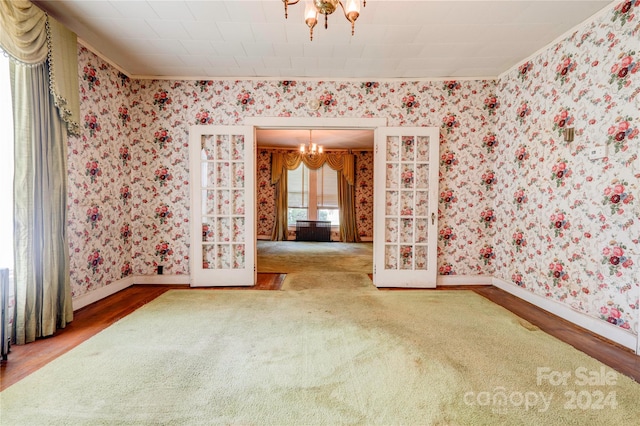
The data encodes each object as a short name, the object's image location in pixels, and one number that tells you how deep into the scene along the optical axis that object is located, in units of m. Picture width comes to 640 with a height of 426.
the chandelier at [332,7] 1.72
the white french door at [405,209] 4.01
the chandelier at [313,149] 6.99
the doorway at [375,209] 3.99
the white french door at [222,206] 3.97
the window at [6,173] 2.36
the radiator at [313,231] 9.01
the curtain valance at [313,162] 9.12
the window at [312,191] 9.37
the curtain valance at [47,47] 2.23
